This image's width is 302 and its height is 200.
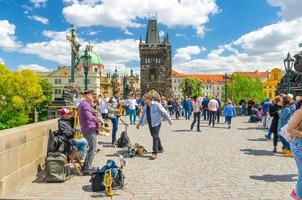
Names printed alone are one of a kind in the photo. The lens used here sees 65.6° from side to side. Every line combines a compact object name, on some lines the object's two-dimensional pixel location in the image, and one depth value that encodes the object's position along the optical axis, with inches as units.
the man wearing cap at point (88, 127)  193.2
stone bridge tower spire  2456.4
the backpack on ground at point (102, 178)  162.1
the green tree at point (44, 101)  1498.4
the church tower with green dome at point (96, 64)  2824.7
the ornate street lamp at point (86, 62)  462.2
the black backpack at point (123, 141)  281.4
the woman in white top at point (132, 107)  519.0
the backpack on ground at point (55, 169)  177.2
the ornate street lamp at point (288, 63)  472.9
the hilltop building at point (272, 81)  2362.1
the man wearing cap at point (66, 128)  195.4
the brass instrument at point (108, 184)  155.8
